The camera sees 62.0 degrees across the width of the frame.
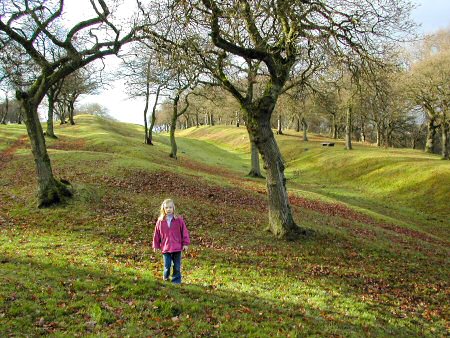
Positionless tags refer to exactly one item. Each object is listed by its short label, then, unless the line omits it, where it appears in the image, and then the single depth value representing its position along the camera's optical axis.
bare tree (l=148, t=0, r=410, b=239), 12.72
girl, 9.77
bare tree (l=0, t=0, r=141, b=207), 16.95
